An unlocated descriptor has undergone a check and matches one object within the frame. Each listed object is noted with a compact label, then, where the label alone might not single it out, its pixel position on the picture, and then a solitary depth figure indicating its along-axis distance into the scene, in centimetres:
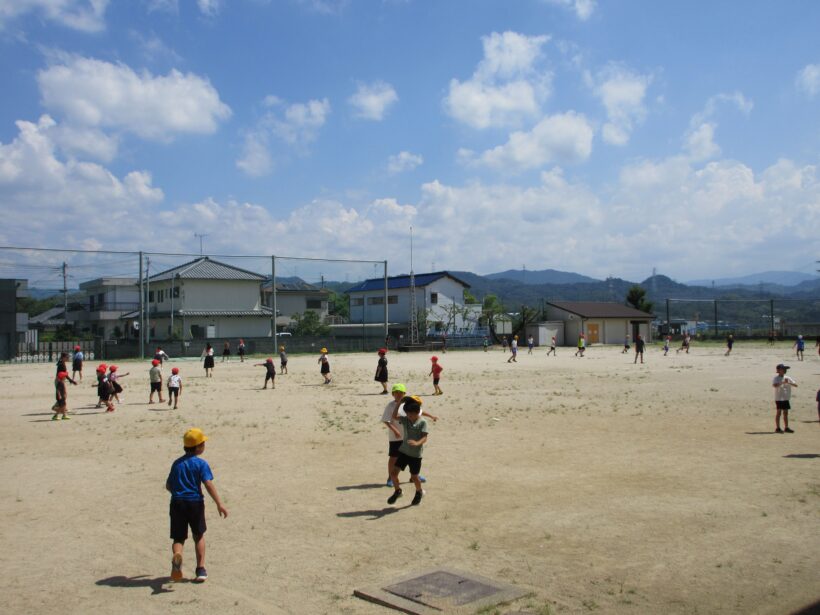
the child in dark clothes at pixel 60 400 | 1752
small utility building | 6644
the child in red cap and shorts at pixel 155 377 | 2055
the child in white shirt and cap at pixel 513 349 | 3935
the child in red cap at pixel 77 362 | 2817
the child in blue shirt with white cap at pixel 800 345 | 3781
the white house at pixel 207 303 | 5925
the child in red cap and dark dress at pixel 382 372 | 2238
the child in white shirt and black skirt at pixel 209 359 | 2964
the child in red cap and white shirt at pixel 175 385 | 1947
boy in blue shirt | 657
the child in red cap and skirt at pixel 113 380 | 1952
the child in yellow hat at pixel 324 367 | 2628
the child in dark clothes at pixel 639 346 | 3703
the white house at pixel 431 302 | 6712
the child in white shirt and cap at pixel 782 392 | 1416
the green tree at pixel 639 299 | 8018
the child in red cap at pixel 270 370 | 2491
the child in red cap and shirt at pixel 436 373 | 2202
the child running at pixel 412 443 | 908
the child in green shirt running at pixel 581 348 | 4522
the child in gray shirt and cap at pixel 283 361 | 3179
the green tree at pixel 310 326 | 6681
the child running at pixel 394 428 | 962
